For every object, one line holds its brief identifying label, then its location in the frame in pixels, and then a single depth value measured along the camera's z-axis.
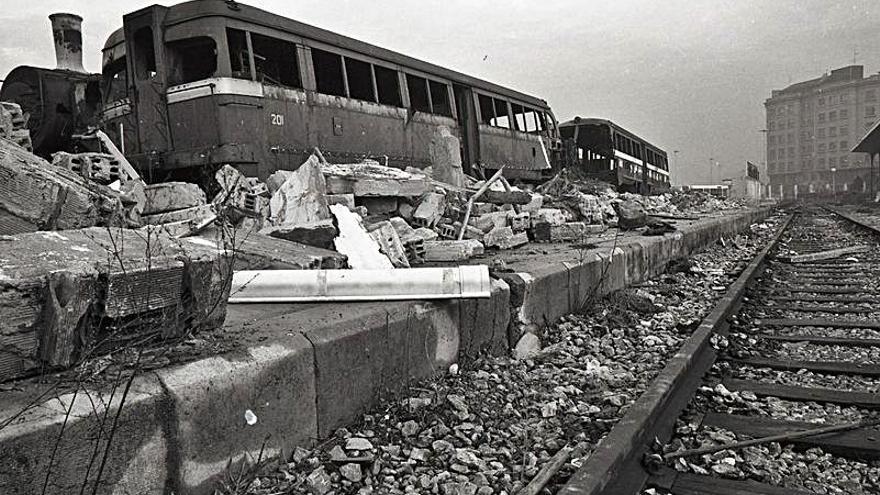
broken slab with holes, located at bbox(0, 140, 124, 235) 3.15
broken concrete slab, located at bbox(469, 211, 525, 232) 7.72
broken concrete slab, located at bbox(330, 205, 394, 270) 4.40
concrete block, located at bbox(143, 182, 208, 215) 6.84
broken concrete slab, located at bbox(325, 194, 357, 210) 6.31
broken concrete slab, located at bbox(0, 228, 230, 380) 1.87
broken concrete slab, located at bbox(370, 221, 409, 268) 4.75
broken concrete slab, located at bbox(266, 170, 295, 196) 7.13
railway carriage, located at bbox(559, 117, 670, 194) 23.57
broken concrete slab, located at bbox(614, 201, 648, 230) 10.84
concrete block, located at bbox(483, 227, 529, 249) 7.29
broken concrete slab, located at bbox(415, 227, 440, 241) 6.07
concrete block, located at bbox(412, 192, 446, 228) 7.25
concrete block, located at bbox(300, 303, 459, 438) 2.66
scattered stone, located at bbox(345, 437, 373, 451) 2.57
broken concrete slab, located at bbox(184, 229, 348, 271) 3.78
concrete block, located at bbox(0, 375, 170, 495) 1.59
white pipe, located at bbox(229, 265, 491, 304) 3.40
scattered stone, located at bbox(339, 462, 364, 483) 2.38
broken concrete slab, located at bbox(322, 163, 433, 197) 6.77
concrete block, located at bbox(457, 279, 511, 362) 3.73
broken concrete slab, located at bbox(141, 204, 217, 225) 5.93
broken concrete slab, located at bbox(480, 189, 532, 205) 9.47
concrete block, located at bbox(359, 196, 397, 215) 7.35
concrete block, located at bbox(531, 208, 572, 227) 8.87
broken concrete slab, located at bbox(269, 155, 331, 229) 5.67
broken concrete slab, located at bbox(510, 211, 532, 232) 8.41
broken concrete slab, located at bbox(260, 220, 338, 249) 4.71
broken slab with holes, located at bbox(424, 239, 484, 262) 5.93
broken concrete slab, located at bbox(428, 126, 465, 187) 10.27
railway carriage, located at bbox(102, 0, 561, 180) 8.37
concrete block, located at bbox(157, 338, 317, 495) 2.02
